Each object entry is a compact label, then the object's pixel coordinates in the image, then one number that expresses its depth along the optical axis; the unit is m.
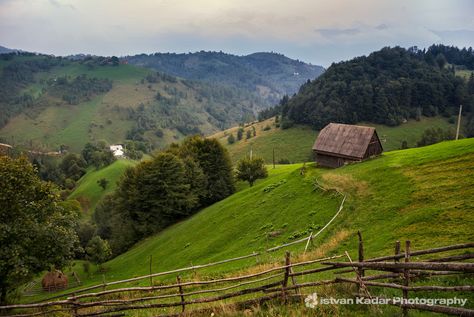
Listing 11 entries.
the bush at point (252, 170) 75.88
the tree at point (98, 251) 56.41
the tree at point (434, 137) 115.19
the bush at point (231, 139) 185.12
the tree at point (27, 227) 29.08
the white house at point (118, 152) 178.49
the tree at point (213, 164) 73.17
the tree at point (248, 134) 182.41
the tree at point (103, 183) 119.56
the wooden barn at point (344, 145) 53.47
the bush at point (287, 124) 171.12
